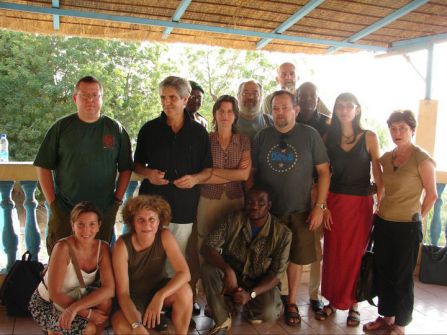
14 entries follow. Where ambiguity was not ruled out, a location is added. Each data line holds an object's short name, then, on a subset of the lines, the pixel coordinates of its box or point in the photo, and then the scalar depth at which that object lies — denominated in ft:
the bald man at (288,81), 12.01
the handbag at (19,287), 9.30
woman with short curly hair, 7.84
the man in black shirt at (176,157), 8.56
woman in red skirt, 9.53
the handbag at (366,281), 9.66
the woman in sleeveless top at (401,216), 8.89
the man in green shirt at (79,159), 8.36
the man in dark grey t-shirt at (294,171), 9.40
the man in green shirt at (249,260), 9.01
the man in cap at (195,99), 10.76
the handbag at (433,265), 12.69
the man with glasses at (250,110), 10.25
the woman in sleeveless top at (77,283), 7.52
